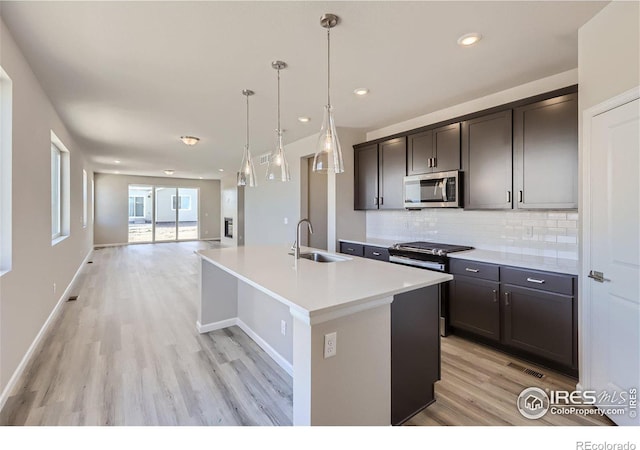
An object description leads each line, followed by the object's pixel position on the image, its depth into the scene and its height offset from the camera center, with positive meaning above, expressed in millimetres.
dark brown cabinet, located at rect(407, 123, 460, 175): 3447 +848
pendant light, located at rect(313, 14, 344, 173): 2119 +545
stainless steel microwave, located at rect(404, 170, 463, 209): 3420 +376
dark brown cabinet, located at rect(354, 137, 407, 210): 4105 +677
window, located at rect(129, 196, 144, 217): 11071 +575
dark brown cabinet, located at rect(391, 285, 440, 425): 1868 -827
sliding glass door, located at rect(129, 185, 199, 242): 11227 +334
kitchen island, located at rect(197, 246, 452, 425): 1500 -580
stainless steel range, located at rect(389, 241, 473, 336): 3250 -392
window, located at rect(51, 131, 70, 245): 4469 +465
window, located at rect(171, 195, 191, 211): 11805 +756
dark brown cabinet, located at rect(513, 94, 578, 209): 2561 +602
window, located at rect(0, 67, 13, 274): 2285 +382
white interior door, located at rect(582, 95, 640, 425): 1724 -211
